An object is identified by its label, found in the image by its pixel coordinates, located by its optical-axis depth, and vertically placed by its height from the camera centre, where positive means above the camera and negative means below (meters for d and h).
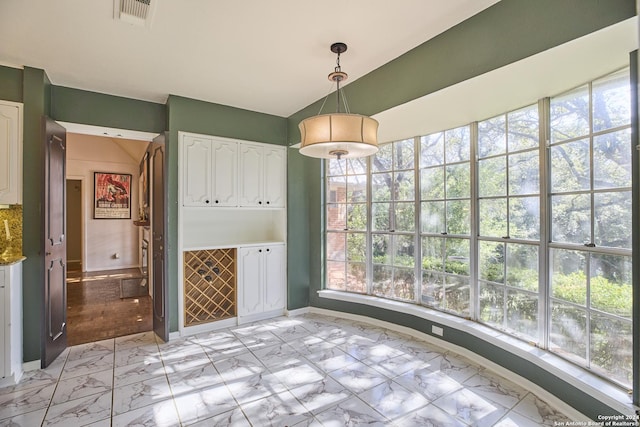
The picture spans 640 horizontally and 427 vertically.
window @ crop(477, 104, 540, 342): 2.40 -0.06
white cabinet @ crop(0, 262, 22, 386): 2.36 -0.88
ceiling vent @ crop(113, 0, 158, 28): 1.89 +1.30
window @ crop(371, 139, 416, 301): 3.40 -0.08
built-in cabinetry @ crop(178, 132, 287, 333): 3.46 -0.17
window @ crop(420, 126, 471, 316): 2.93 -0.06
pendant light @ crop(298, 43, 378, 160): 1.75 +0.46
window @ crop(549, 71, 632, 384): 1.85 -0.09
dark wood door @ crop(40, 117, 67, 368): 2.66 -0.27
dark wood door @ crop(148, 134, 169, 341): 3.23 -0.27
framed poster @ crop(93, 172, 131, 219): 6.71 +0.40
